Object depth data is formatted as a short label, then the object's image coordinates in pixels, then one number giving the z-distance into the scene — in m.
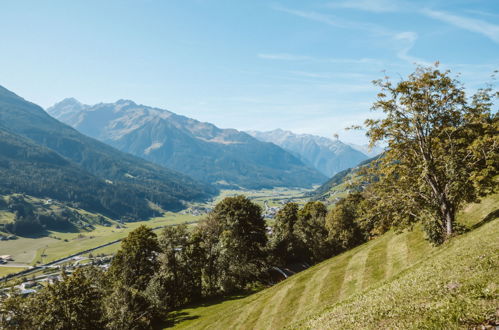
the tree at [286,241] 98.19
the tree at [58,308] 44.22
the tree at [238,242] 71.02
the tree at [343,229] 83.75
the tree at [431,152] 30.80
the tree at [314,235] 89.38
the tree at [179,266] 69.69
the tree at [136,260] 68.44
